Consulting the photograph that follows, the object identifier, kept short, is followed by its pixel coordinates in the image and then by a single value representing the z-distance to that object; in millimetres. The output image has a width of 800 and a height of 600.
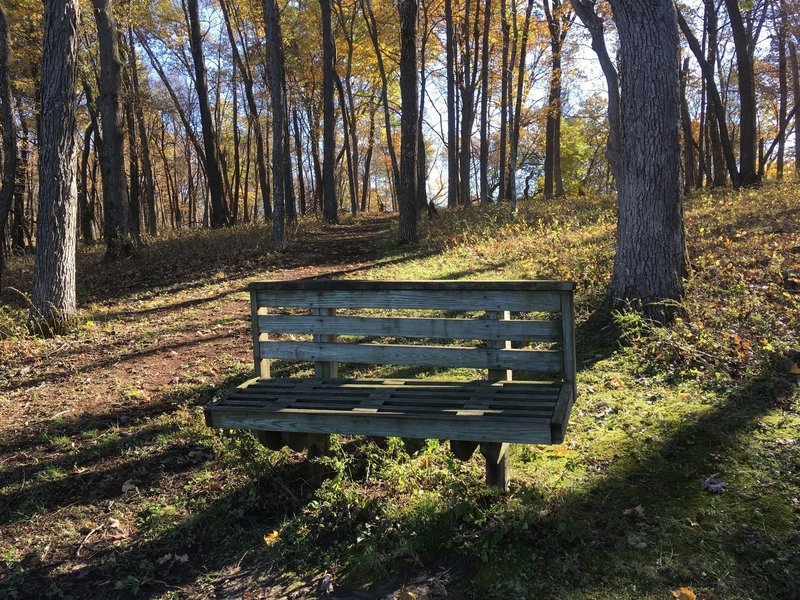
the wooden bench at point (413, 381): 3478
